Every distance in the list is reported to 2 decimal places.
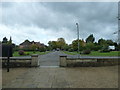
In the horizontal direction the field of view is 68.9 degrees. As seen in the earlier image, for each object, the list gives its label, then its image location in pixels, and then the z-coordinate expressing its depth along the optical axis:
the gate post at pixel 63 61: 6.89
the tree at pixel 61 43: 80.62
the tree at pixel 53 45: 82.45
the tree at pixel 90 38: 76.92
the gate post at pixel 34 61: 6.82
